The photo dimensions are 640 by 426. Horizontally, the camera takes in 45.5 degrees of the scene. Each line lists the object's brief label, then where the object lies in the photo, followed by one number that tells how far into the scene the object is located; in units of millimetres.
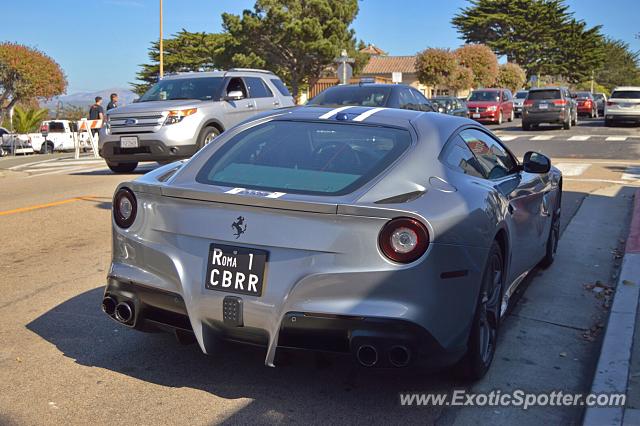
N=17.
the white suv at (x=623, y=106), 32312
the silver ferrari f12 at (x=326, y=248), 3496
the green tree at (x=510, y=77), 67750
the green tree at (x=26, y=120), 36312
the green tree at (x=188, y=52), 71688
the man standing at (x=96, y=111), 21406
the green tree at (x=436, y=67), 51406
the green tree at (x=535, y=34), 82562
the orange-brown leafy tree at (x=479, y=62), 59688
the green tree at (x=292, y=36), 57812
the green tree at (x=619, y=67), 106562
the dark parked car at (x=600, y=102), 50562
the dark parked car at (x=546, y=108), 30156
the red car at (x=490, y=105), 35375
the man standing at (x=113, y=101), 20734
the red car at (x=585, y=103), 43812
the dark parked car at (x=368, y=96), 13758
